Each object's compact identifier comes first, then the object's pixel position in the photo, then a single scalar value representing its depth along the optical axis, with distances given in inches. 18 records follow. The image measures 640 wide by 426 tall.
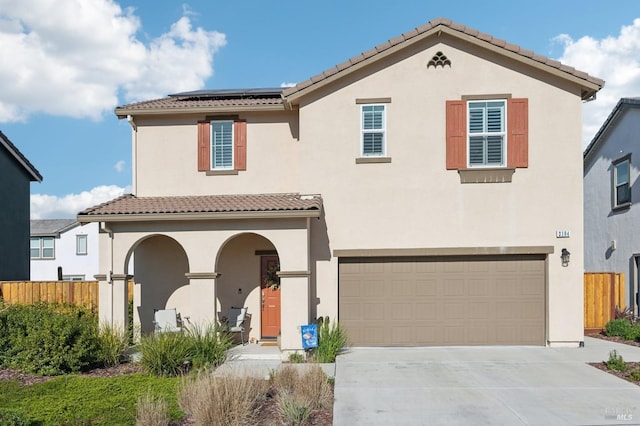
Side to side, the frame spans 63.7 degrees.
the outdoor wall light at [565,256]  505.7
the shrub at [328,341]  453.1
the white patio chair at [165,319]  500.1
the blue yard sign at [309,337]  456.4
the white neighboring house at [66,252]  1427.2
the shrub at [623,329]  546.0
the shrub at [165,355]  398.0
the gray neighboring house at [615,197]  666.2
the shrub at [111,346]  435.5
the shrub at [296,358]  445.7
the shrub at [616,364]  411.2
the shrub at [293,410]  287.0
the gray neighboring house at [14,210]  764.6
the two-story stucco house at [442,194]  511.5
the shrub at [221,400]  278.7
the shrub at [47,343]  410.9
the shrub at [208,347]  412.9
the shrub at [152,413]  272.7
